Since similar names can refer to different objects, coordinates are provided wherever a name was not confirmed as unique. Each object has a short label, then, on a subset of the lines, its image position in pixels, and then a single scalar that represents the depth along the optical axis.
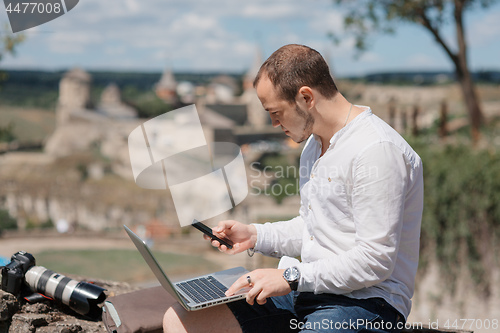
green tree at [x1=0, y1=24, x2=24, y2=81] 8.09
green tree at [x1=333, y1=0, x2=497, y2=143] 12.73
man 1.53
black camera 2.26
